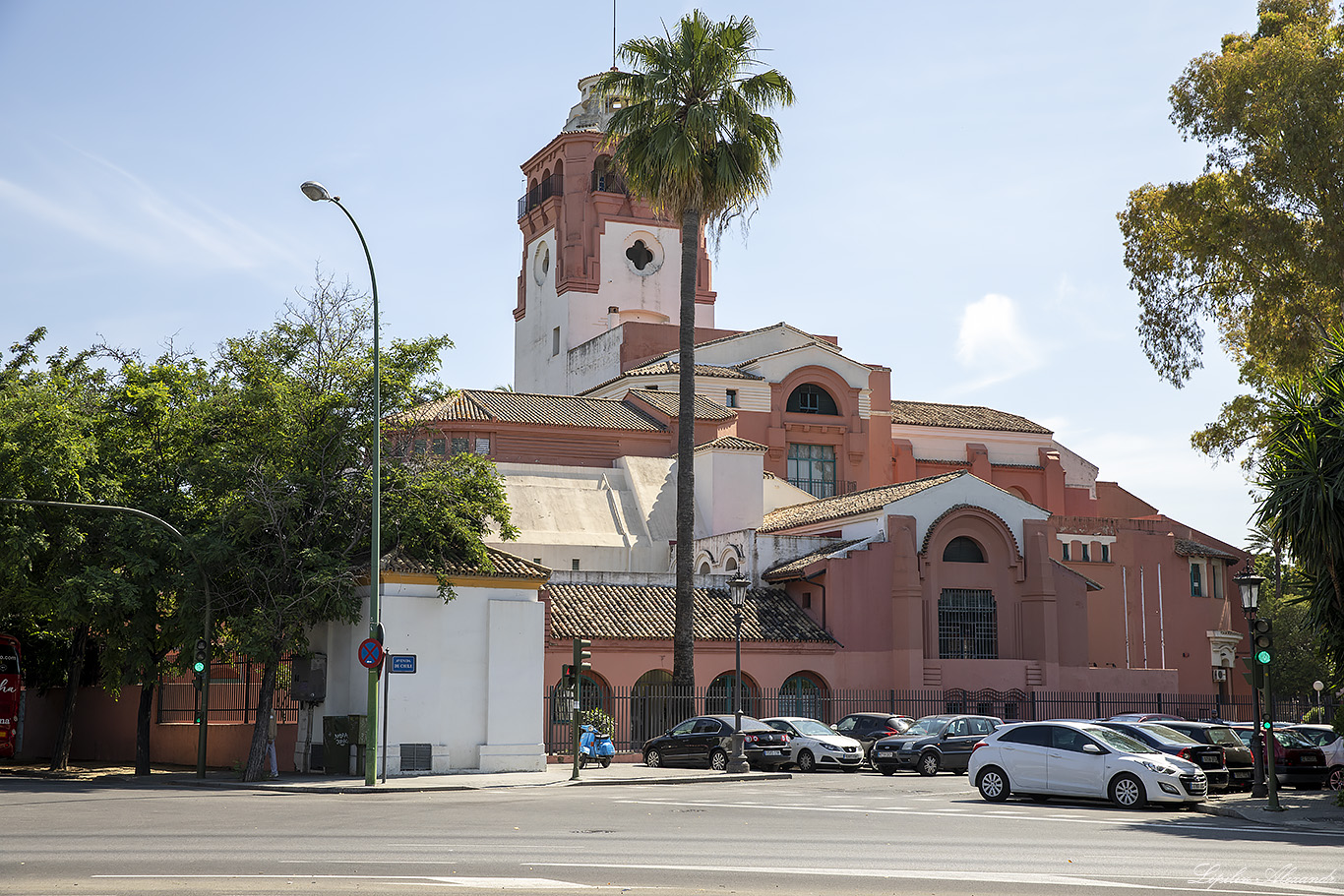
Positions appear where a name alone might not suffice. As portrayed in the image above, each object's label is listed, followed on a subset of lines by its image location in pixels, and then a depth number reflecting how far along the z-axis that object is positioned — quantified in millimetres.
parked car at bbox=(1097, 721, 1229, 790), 23484
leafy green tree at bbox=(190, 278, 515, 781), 27484
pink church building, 41375
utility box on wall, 29375
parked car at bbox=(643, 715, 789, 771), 32031
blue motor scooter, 32281
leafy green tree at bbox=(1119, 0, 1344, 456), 28344
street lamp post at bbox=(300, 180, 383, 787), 24828
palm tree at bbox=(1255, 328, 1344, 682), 21656
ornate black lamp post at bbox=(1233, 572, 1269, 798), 24828
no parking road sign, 24797
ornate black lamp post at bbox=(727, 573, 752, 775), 30469
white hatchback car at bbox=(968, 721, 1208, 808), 20984
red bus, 34969
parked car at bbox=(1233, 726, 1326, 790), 26812
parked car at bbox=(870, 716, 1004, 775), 31062
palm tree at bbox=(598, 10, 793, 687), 35156
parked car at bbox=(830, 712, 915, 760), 34812
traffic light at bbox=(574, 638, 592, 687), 27438
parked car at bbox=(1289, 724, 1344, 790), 26469
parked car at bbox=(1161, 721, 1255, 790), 25219
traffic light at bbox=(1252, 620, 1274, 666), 22641
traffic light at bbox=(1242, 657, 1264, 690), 22969
